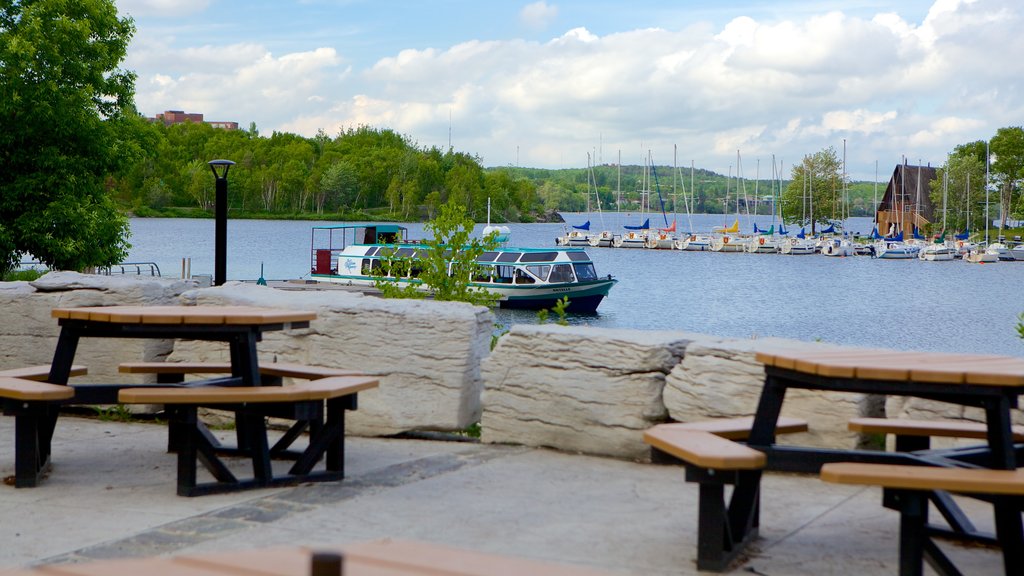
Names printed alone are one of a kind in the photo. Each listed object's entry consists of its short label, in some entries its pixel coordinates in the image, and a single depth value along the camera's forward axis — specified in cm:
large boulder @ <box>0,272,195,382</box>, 783
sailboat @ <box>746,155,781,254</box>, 10862
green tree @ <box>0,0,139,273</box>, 2697
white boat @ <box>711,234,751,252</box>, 11144
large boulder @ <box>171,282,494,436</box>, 699
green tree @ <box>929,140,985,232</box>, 9812
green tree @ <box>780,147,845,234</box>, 11619
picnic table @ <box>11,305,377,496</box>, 539
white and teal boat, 4619
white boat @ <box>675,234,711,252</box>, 11338
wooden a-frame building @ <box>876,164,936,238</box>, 10714
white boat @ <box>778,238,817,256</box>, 10581
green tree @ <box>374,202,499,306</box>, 1267
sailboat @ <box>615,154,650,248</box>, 11631
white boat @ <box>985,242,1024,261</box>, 9231
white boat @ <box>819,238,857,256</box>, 10319
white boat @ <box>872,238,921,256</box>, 9919
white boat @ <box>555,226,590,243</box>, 11038
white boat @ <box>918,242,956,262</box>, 9550
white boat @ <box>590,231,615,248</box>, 11656
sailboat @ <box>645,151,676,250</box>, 11594
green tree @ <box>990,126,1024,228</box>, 9550
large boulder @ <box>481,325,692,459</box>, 640
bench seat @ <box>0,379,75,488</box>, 555
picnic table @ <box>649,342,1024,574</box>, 391
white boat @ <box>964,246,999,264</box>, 9106
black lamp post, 1489
